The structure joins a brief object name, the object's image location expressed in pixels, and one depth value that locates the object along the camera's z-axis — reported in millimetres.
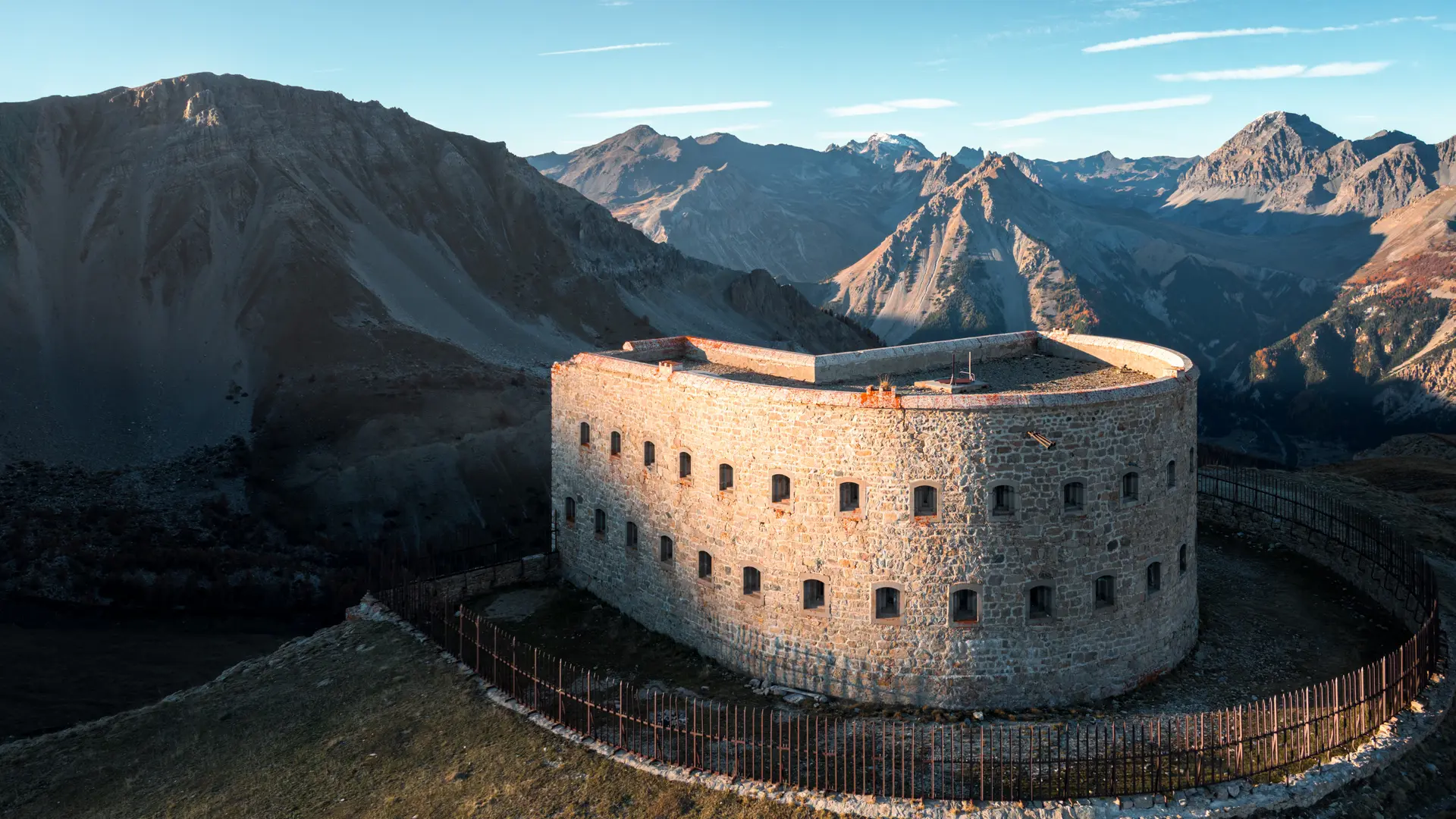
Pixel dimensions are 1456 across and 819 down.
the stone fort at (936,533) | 26938
